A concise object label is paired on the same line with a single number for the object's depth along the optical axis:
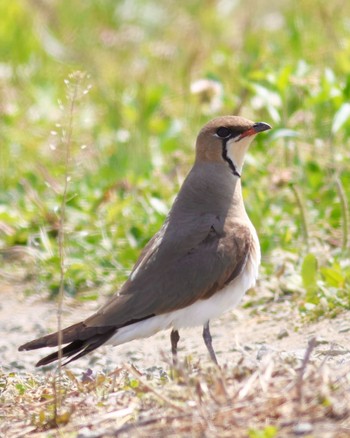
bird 8.95
